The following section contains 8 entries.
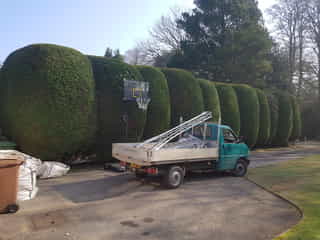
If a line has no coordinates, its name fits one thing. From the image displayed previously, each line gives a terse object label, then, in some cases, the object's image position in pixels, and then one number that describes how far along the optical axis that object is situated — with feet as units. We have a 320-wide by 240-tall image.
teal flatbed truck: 22.57
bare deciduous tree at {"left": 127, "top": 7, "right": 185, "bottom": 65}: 112.88
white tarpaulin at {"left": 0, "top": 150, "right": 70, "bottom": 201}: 18.65
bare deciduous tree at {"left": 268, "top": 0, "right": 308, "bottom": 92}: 100.89
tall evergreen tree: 88.58
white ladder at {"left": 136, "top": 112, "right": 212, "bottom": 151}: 23.99
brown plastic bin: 15.96
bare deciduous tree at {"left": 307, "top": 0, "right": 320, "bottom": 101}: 96.43
